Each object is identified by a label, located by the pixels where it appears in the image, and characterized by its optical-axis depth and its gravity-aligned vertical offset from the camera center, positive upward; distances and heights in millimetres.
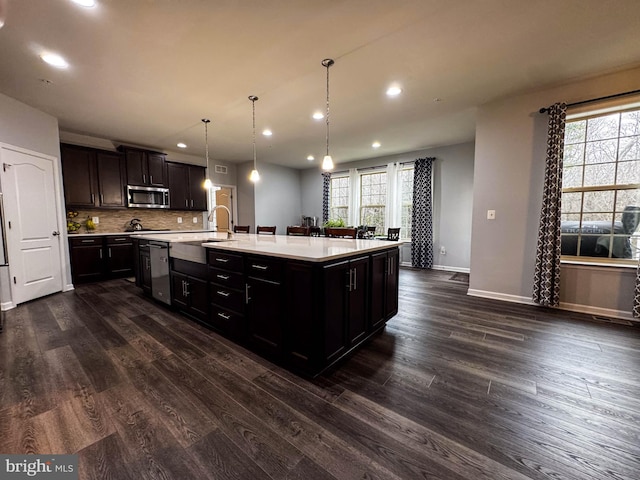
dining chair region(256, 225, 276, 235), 4266 -153
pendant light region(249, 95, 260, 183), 3353 +1591
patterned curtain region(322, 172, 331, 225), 7402 +736
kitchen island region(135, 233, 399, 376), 1828 -599
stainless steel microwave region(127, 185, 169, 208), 5227 +521
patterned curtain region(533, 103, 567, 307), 3061 +2
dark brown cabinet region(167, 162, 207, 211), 5871 +810
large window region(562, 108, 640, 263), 2982 +387
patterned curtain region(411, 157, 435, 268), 5770 +68
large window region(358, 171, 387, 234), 6630 +558
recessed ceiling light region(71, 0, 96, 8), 1841 +1562
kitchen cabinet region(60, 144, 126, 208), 4480 +813
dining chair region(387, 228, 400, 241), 5227 -279
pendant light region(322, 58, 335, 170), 2559 +682
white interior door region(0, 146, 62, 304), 3359 -25
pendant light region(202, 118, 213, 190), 4176 +1617
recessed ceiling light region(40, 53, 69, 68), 2457 +1573
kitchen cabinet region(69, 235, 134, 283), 4461 -643
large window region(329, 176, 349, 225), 7324 +613
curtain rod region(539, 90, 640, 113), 2743 +1322
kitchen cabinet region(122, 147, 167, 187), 5211 +1127
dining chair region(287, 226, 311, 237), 3996 -158
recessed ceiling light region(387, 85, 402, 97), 3131 +1586
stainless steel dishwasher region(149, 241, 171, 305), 3178 -635
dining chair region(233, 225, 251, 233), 4785 -147
